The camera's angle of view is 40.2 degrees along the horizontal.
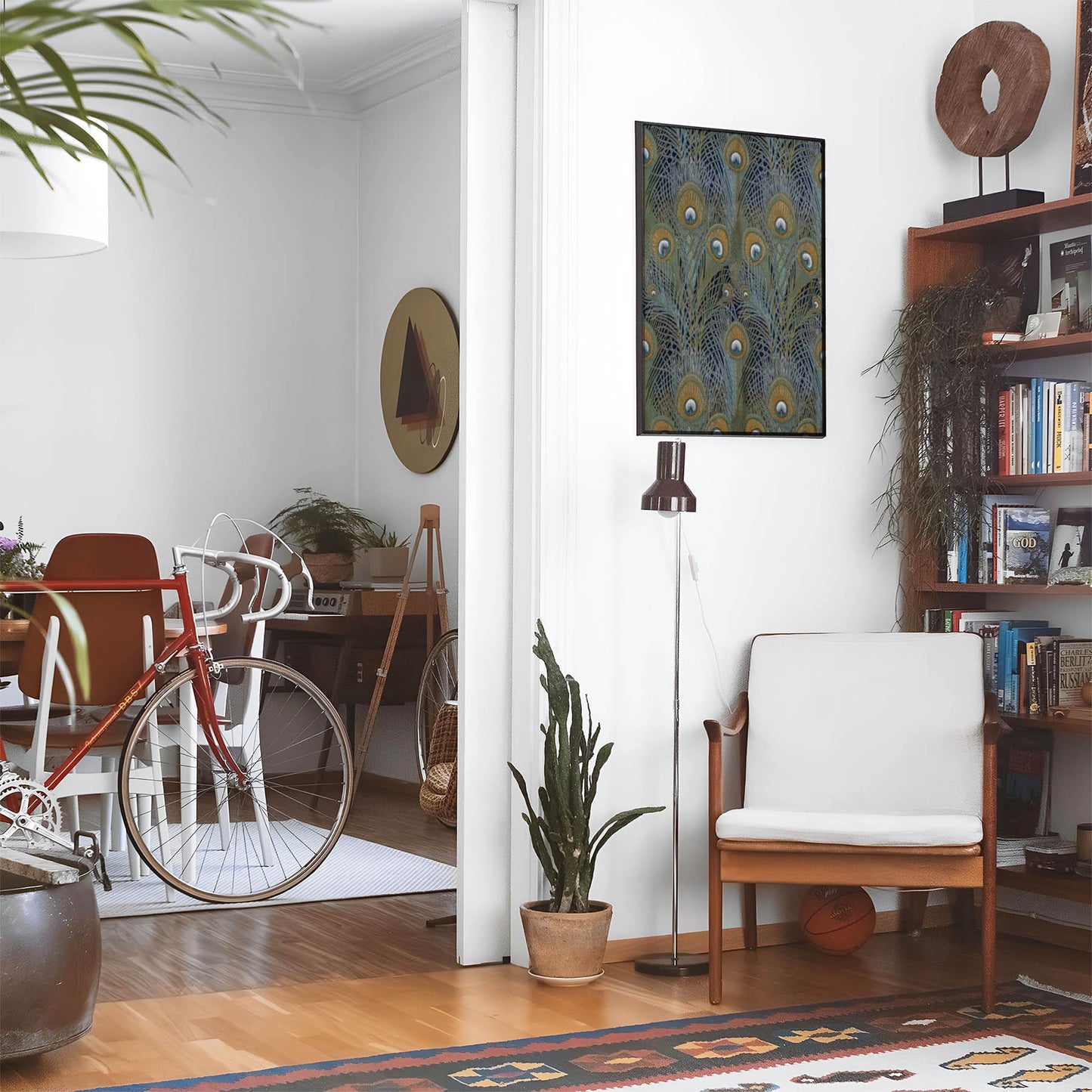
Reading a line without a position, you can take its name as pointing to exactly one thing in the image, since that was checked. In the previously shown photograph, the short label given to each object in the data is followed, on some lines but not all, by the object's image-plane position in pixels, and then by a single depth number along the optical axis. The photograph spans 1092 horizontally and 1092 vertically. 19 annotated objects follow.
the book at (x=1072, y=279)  3.86
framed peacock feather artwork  3.76
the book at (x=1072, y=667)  3.79
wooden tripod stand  5.66
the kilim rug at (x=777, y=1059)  2.72
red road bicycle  4.02
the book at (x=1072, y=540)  3.85
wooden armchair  3.29
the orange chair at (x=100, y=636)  4.14
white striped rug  4.34
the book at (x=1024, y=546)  3.92
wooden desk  6.16
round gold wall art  6.29
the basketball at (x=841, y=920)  3.69
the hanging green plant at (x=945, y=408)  3.94
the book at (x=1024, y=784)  3.99
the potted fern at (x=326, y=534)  6.66
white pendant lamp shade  4.10
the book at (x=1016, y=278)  4.02
